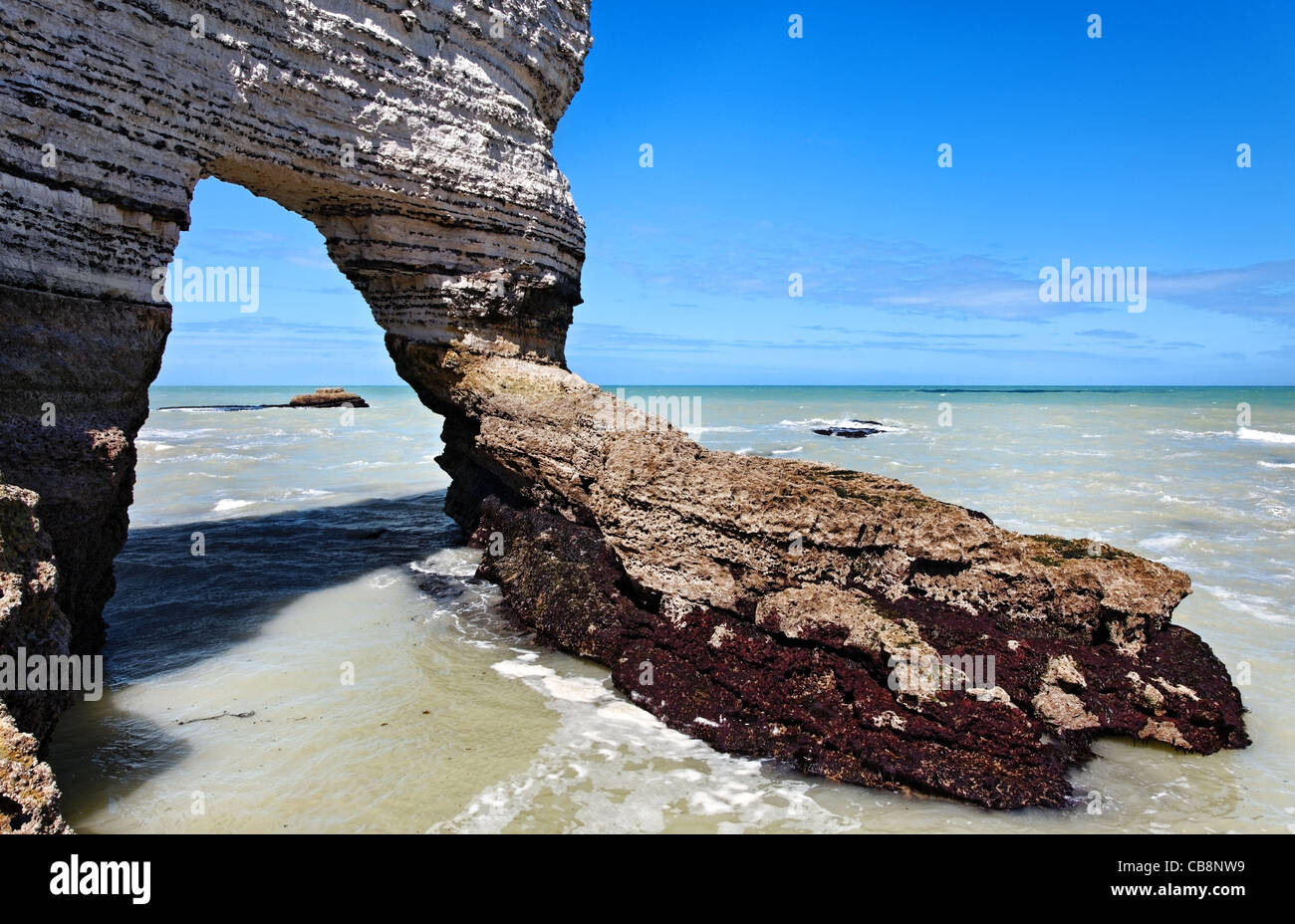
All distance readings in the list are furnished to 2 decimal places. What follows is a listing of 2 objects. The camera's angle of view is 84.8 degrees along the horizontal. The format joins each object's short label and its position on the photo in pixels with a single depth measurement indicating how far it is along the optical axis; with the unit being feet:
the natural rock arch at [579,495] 17.97
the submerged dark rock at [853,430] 105.50
